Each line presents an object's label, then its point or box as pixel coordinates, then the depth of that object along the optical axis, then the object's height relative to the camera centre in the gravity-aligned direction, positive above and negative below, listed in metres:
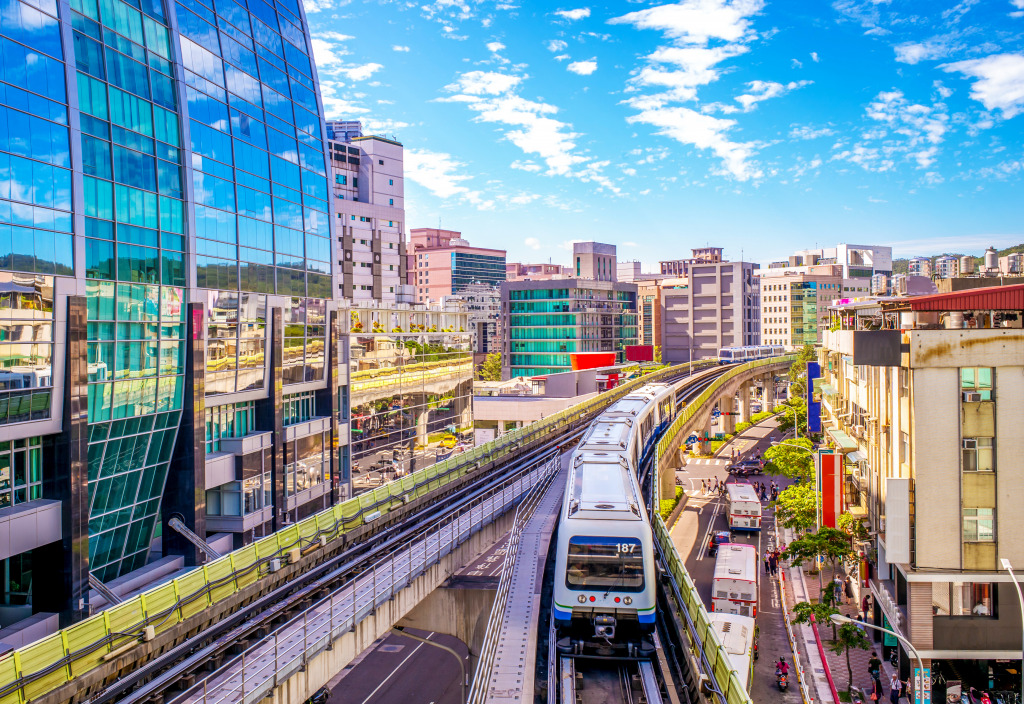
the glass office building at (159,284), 22.75 +2.05
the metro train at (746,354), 122.72 -3.88
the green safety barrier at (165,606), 15.20 -6.64
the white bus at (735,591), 36.81 -12.73
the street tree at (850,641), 29.09 -12.17
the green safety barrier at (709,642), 15.11 -7.30
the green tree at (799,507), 42.69 -10.30
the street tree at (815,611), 31.16 -11.81
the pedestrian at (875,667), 30.09 -13.53
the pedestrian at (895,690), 27.99 -13.49
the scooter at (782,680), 30.88 -14.43
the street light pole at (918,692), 25.84 -12.46
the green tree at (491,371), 131.75 -6.53
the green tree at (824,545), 34.59 -9.90
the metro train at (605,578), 20.08 -6.69
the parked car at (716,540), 50.16 -14.14
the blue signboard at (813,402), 52.63 -5.23
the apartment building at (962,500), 27.17 -6.23
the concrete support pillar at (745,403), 108.19 -10.34
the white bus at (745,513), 53.09 -12.87
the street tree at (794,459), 54.12 -9.54
